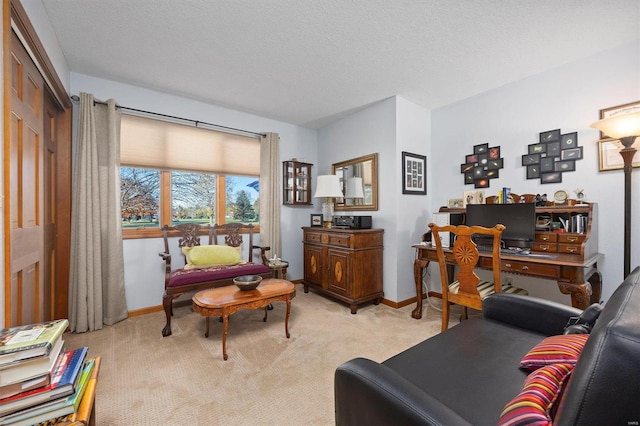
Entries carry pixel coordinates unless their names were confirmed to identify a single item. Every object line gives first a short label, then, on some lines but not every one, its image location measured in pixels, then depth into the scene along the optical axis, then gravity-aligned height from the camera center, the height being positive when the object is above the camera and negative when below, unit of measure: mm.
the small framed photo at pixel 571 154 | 2484 +551
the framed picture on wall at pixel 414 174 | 3324 +502
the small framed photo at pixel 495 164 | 2994 +550
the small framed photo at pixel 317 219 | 4078 -104
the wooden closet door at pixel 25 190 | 1484 +159
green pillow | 2998 -503
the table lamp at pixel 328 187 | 3426 +333
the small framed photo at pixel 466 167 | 3236 +549
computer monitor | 2492 -91
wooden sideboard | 3086 -651
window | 3059 +497
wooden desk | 1896 -469
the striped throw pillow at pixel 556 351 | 890 -519
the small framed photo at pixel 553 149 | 2604 +622
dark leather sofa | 487 -598
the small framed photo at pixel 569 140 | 2508 +683
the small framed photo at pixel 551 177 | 2607 +339
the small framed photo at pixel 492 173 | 3021 +442
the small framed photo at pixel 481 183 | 3105 +342
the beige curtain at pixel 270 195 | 3777 +257
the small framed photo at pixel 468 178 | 3239 +417
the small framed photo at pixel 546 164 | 2635 +472
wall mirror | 3514 +425
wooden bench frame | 2526 -349
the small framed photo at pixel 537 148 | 2682 +655
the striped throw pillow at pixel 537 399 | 636 -501
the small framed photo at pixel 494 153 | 3018 +682
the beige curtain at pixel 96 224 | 2553 -99
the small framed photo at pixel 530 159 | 2729 +550
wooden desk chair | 2053 -507
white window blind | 3014 +835
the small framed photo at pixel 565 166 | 2520 +440
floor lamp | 1945 +558
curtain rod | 2658 +1171
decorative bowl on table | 2293 -623
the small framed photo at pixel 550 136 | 2609 +762
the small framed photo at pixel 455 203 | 3277 +106
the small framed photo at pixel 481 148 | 3116 +762
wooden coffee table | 2061 -719
